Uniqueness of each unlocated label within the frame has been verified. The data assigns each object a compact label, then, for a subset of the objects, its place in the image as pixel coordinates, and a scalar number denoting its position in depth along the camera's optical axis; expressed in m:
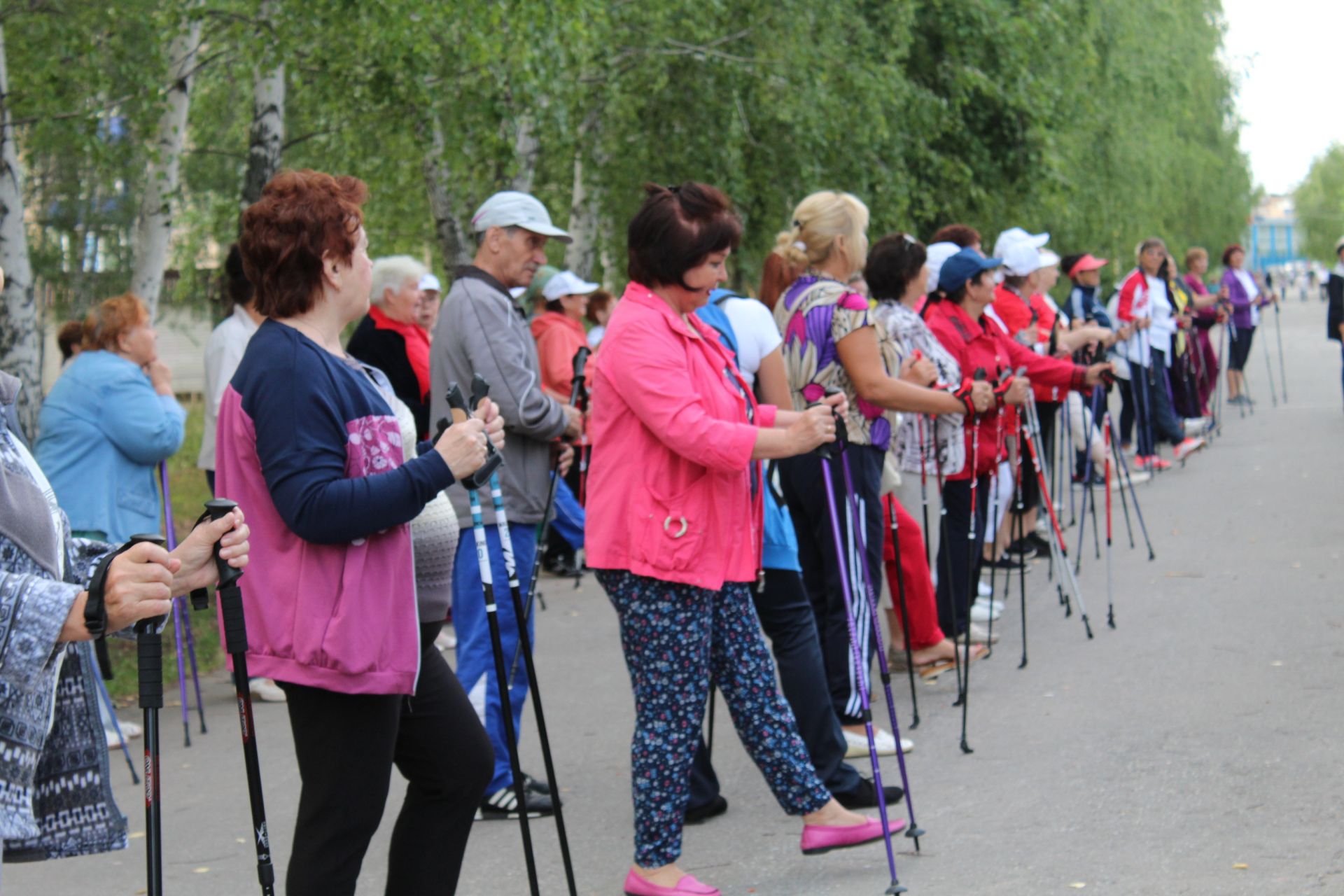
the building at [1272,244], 183.12
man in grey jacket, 5.52
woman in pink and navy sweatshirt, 3.28
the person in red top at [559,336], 10.08
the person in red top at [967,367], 7.55
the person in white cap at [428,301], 7.94
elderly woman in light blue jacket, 6.65
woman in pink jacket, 4.40
